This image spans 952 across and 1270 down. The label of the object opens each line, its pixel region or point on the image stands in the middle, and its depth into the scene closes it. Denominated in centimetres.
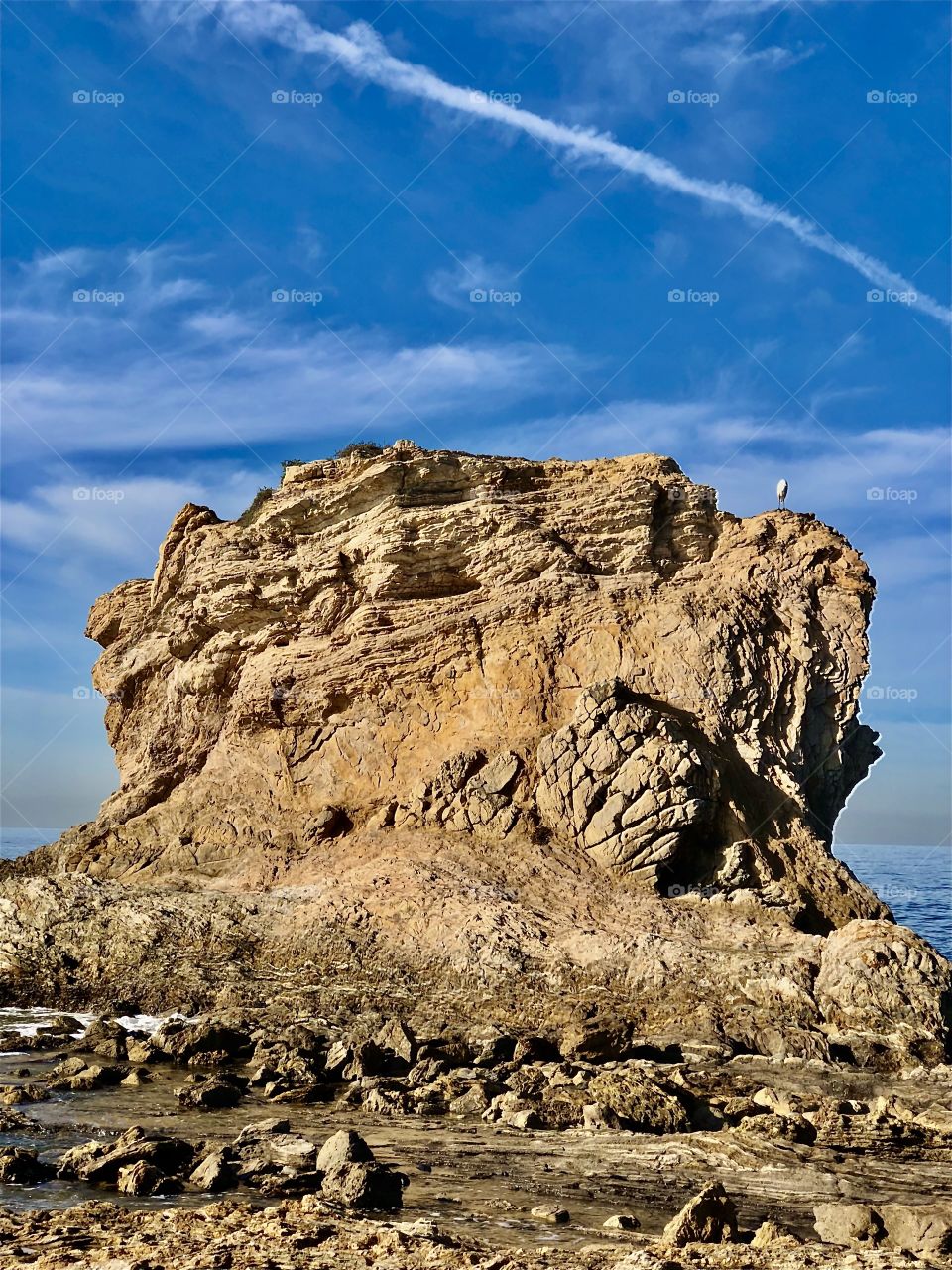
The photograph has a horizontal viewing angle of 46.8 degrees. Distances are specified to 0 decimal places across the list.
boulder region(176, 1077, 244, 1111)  1664
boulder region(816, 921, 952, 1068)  2050
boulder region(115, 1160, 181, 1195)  1199
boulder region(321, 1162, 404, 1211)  1177
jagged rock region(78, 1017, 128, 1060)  2005
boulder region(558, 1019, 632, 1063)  1970
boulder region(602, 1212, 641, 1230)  1147
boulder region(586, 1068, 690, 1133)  1565
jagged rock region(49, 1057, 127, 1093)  1781
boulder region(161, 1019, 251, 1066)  1981
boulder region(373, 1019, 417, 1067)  1981
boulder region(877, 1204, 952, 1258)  1054
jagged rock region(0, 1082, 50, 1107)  1661
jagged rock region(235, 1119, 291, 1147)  1441
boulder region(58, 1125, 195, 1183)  1257
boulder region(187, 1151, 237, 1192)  1231
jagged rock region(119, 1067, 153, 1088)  1816
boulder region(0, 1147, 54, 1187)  1245
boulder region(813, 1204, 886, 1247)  1087
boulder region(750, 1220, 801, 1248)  1061
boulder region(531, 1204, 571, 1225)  1171
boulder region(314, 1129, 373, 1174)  1244
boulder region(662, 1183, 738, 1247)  1078
